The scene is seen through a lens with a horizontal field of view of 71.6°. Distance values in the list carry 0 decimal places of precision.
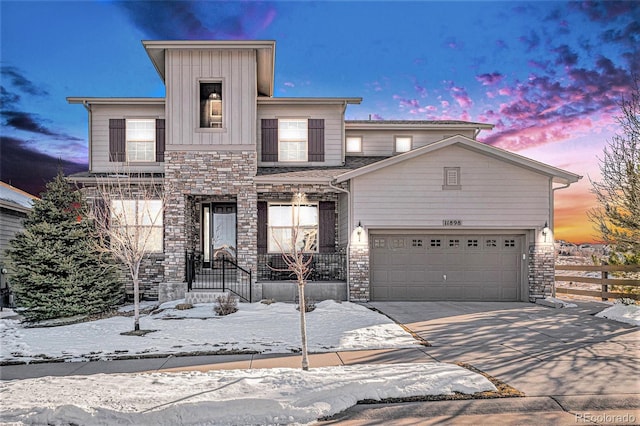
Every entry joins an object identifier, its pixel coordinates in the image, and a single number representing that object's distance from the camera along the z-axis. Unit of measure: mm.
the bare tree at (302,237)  15359
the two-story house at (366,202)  14094
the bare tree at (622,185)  12609
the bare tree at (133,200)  12875
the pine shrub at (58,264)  11625
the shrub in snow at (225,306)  11680
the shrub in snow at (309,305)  12024
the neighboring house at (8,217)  14703
